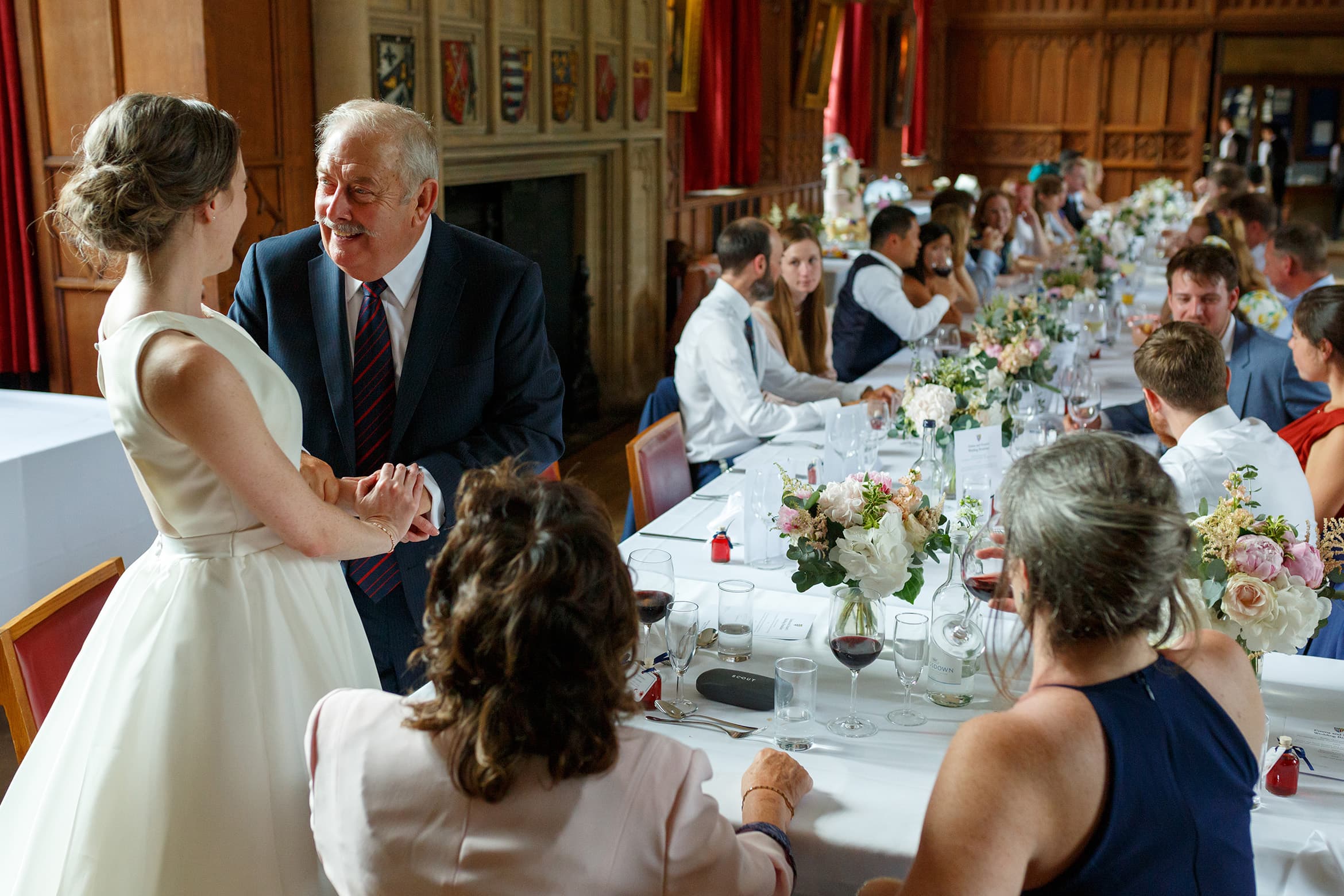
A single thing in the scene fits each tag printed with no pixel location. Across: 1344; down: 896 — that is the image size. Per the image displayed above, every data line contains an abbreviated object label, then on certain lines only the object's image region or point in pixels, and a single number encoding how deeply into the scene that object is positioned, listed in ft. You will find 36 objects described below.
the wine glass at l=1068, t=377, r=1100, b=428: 11.78
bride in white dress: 5.50
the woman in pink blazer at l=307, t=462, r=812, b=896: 4.00
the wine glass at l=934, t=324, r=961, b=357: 14.52
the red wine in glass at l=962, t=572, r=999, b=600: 6.68
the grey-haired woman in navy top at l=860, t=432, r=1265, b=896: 4.01
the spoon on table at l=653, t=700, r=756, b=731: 6.30
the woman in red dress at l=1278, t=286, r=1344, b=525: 9.54
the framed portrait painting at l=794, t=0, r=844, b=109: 34.58
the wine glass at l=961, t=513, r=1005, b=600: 6.69
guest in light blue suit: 12.93
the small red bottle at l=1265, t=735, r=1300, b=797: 5.60
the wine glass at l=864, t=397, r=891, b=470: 11.88
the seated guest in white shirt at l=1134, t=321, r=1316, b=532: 8.44
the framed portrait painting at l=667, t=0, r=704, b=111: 27.12
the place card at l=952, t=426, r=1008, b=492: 9.87
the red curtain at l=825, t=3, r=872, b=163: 41.14
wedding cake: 33.83
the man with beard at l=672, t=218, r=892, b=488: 12.98
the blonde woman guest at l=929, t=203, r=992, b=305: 21.77
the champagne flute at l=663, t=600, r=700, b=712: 6.30
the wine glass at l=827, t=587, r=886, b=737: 6.13
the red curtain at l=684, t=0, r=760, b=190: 29.09
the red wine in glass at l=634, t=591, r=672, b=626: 6.64
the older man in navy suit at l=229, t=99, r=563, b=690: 7.59
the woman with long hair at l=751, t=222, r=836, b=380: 15.52
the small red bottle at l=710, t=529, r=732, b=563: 8.73
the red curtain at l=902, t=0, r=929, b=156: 49.52
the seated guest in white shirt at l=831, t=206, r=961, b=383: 18.31
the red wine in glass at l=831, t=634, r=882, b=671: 6.12
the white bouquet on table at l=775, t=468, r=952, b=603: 6.63
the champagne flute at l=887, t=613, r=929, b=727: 6.26
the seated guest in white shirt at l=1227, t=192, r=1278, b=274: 23.11
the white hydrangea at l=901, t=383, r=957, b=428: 10.76
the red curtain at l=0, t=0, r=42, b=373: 13.61
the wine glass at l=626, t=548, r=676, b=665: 6.65
